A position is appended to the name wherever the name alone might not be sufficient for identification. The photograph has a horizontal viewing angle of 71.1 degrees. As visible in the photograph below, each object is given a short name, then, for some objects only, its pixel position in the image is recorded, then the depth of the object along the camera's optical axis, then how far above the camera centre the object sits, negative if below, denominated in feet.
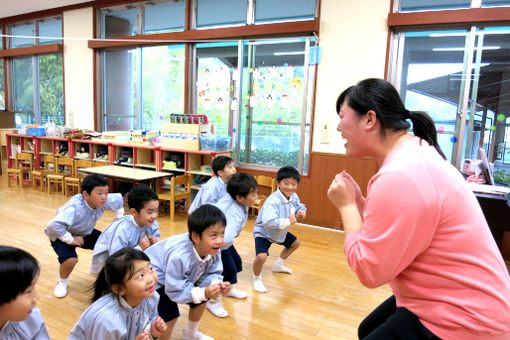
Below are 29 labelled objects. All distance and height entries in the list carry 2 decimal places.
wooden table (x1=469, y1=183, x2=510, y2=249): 9.81 -2.13
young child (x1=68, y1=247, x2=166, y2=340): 4.65 -2.57
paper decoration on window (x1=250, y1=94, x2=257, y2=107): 16.63 +0.94
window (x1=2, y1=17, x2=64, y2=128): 23.94 +2.30
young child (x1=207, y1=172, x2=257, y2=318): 8.00 -2.21
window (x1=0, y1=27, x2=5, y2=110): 26.45 +2.49
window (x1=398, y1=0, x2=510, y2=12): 12.30 +4.43
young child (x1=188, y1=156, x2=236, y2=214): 9.89 -1.83
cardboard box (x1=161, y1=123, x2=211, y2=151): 16.01 -0.81
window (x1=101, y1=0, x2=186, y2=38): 18.81 +5.39
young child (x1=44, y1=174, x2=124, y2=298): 8.26 -2.62
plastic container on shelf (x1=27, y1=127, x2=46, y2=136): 21.02 -1.17
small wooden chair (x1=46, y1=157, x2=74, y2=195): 18.83 -3.31
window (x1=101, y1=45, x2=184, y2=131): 19.29 +1.66
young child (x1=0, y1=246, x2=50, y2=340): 3.51 -1.74
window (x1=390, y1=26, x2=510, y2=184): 12.46 +1.64
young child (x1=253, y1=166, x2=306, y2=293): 8.96 -2.47
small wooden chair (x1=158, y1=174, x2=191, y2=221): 15.19 -3.31
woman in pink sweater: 2.97 -1.07
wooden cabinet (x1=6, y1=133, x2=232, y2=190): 16.49 -2.01
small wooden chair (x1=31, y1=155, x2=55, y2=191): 19.65 -3.33
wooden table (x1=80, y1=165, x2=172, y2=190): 14.56 -2.49
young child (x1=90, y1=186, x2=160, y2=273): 7.45 -2.41
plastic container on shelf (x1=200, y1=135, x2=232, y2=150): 15.85 -1.04
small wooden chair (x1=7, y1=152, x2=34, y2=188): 20.61 -3.36
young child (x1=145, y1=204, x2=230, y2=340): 5.76 -2.52
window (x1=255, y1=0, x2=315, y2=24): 15.33 +4.90
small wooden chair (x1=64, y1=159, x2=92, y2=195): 18.34 -3.34
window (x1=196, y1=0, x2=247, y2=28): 16.96 +5.14
